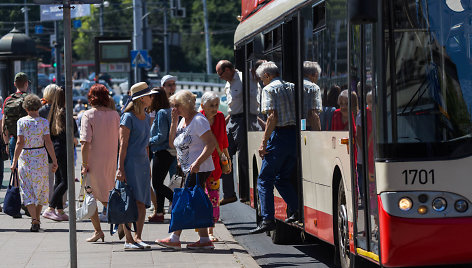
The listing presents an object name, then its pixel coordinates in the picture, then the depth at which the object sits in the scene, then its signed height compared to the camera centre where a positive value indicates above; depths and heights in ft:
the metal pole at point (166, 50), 316.66 +23.97
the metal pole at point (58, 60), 170.58 +12.10
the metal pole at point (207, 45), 318.57 +25.33
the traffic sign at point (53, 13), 177.17 +20.31
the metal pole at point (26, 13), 244.98 +27.99
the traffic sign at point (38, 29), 276.94 +27.34
